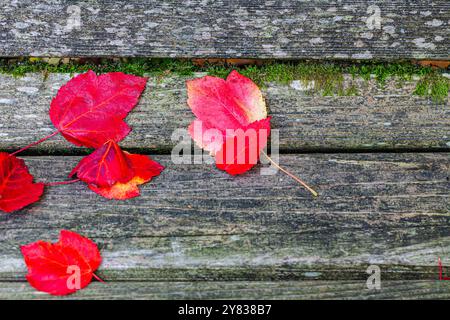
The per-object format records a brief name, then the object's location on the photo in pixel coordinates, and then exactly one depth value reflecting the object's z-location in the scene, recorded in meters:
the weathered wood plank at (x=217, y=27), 1.29
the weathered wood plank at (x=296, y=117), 1.27
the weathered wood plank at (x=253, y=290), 1.20
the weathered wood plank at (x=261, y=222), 1.21
